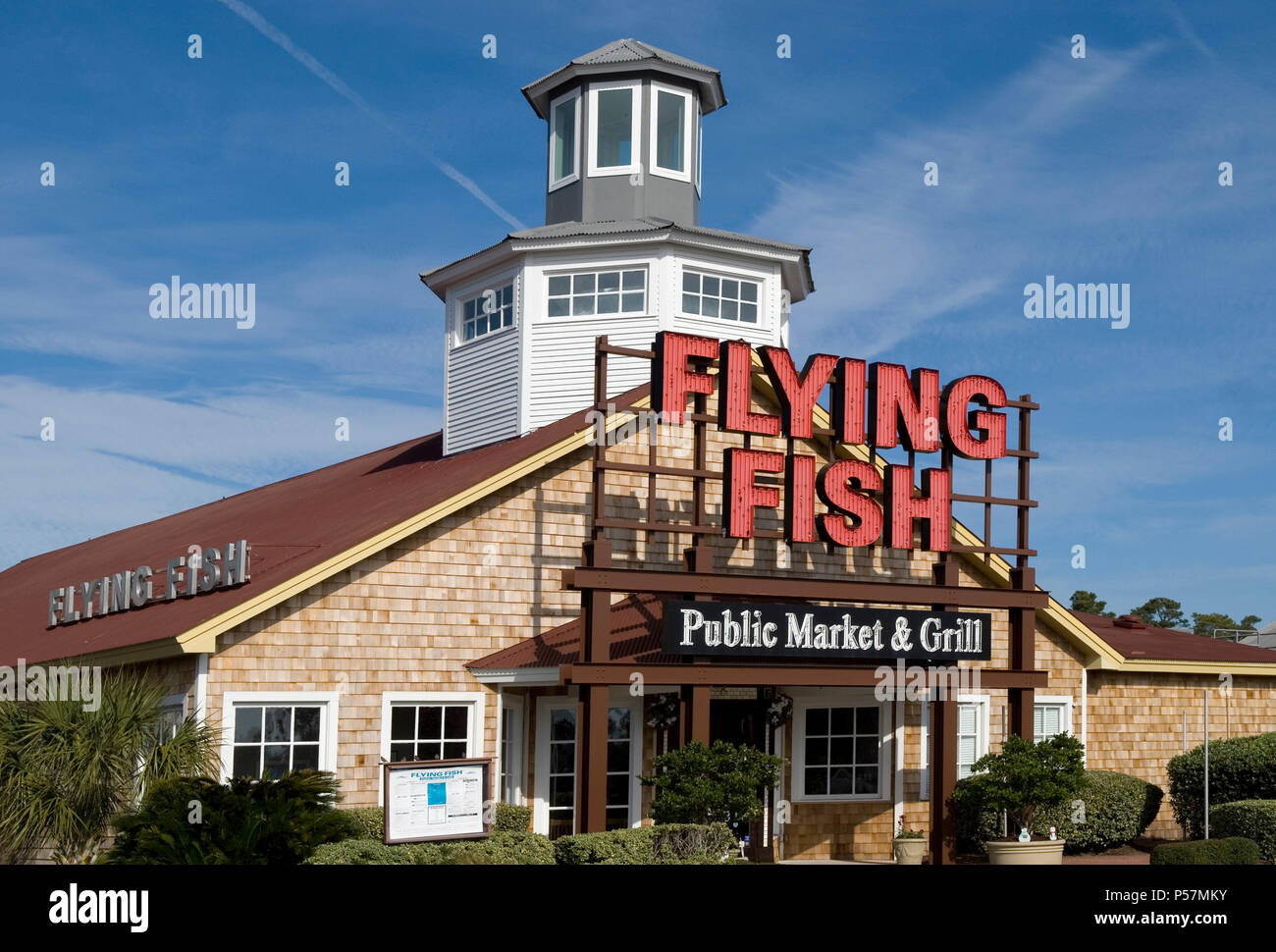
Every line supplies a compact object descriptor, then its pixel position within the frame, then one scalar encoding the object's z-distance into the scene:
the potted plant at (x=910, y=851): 24.82
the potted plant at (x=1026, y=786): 23.12
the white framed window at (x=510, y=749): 23.56
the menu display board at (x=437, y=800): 17.55
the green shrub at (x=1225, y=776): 26.89
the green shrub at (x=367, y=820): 20.42
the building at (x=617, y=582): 21.78
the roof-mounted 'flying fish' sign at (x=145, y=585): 22.75
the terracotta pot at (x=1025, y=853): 22.97
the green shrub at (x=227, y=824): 17.22
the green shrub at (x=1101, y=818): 24.94
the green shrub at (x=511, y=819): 22.47
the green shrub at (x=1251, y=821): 23.86
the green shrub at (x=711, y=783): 20.42
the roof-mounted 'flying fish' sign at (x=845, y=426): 22.88
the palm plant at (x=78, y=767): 20.08
